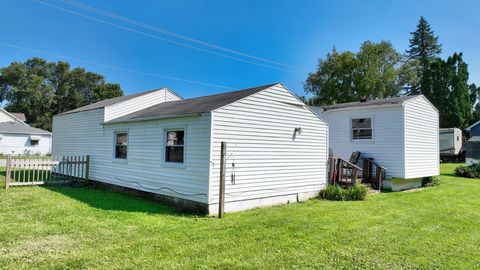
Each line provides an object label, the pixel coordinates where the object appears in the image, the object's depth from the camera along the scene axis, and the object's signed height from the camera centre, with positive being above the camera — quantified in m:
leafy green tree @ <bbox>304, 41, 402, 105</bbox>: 35.97 +9.42
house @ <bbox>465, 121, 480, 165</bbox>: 22.42 +0.43
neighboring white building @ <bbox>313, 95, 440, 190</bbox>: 12.81 +0.87
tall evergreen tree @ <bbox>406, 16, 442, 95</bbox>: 47.16 +16.87
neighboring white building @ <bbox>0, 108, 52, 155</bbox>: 33.72 +0.66
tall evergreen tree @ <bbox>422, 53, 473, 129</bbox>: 38.12 +8.17
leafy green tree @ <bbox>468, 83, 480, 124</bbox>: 50.32 +9.98
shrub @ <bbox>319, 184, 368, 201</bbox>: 10.38 -1.35
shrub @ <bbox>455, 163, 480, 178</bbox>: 18.61 -0.86
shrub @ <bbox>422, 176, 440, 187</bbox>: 14.82 -1.27
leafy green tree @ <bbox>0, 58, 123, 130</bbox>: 50.78 +9.42
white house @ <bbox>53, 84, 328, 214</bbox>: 8.01 +0.00
